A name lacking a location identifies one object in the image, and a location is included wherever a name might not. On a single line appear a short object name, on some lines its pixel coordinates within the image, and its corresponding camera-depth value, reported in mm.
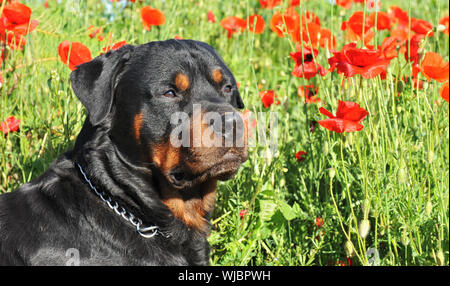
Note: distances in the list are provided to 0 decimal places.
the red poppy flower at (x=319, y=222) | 3236
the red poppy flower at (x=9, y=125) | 3307
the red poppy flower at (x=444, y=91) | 2928
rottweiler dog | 2523
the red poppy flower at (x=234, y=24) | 4144
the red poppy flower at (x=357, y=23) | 3139
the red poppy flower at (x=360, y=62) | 2461
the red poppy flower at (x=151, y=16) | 4062
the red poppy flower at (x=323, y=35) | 3473
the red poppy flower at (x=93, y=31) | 4203
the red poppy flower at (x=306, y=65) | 3081
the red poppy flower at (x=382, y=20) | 3563
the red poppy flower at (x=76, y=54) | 3232
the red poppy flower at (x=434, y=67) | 2695
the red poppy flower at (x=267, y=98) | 3535
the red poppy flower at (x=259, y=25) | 3879
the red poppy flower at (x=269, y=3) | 4137
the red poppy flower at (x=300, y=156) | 3439
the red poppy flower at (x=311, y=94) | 3460
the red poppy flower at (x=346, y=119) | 2459
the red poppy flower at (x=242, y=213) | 3303
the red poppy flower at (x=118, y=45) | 3428
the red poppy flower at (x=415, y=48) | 3096
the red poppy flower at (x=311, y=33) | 3301
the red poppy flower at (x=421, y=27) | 3125
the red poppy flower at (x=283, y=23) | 3292
